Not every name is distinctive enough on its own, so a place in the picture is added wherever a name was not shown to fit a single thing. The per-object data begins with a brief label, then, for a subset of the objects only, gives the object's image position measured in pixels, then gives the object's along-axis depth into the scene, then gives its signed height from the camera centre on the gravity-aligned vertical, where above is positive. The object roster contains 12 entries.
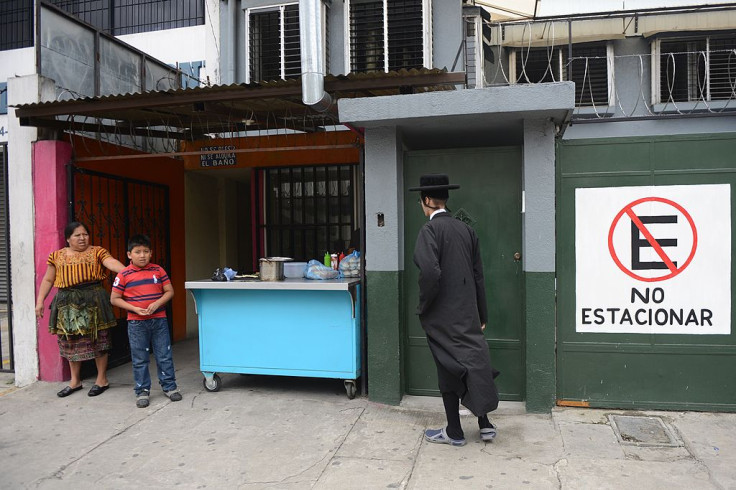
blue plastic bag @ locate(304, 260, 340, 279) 5.53 -0.35
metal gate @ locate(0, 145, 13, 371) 6.13 -0.97
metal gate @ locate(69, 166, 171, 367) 6.32 +0.33
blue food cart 5.21 -0.89
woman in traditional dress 5.52 -0.63
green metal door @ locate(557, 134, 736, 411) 4.59 -0.84
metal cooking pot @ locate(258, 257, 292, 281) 5.49 -0.31
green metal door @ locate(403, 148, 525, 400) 4.97 +0.09
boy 5.26 -0.69
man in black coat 3.91 -0.55
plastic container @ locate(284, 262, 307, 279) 5.97 -0.34
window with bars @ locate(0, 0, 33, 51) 12.86 +5.11
